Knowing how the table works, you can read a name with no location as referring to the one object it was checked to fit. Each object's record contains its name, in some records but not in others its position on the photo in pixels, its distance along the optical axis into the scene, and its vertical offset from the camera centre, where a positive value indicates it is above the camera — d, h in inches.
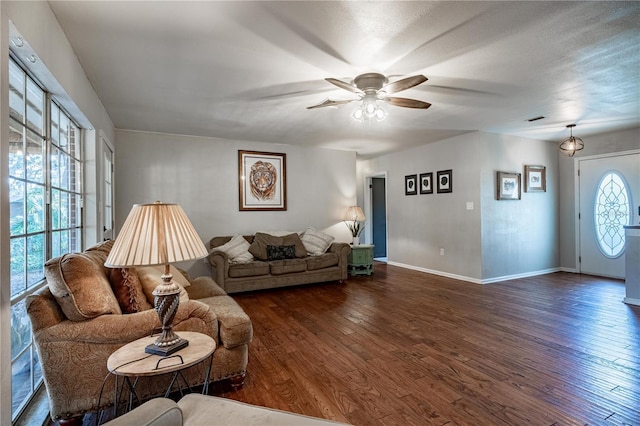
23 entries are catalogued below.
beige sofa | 174.2 -28.7
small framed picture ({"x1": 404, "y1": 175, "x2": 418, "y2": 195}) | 239.5 +24.5
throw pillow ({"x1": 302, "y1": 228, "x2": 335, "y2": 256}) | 207.5 -16.7
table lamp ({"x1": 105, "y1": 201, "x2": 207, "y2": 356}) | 56.5 -5.6
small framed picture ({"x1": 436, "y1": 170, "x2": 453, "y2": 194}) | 211.3 +24.2
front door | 194.9 +3.6
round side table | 54.1 -26.1
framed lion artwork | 210.5 +25.6
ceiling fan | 106.7 +42.9
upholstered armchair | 63.0 -23.4
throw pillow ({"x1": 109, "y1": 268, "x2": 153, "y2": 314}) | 75.0 -17.8
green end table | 221.1 -31.0
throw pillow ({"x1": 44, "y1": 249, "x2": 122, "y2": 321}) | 62.4 -14.0
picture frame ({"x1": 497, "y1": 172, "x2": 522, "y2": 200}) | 198.5 +19.2
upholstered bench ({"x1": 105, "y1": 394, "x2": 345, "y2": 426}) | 37.1 -26.1
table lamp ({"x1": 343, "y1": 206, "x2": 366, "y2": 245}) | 231.0 -0.5
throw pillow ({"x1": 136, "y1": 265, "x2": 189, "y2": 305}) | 81.9 -17.1
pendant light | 171.9 +38.5
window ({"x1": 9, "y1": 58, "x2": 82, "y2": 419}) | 64.2 +4.0
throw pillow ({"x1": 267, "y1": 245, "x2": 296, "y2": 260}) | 191.8 -22.1
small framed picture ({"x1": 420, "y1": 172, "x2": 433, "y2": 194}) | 225.9 +24.3
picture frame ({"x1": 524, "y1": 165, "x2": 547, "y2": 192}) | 212.5 +25.4
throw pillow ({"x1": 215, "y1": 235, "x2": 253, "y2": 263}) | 181.5 -19.3
